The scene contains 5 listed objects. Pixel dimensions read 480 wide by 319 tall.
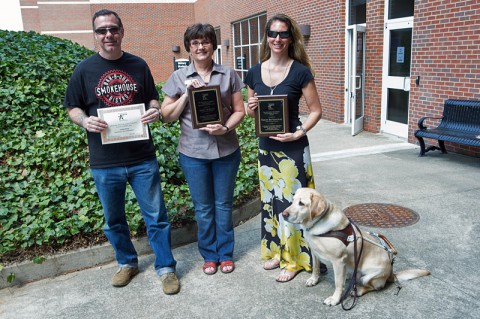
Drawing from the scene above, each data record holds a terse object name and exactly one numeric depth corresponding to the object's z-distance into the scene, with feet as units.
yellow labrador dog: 9.14
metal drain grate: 14.23
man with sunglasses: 9.68
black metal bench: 20.71
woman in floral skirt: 10.04
